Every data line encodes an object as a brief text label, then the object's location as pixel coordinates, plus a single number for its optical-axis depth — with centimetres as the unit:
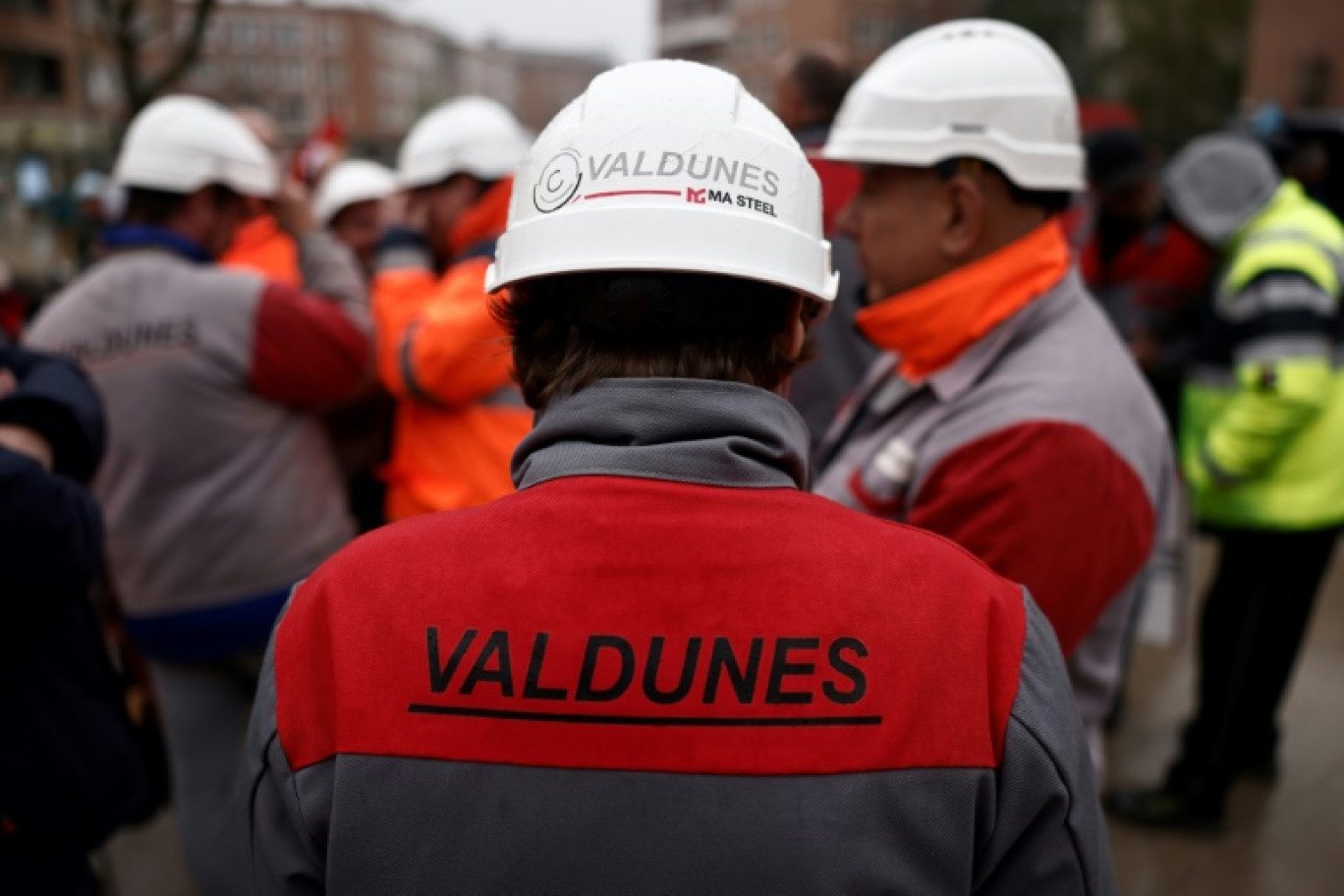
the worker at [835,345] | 283
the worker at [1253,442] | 333
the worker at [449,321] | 303
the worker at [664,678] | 105
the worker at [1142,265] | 456
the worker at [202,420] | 290
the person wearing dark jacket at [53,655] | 187
